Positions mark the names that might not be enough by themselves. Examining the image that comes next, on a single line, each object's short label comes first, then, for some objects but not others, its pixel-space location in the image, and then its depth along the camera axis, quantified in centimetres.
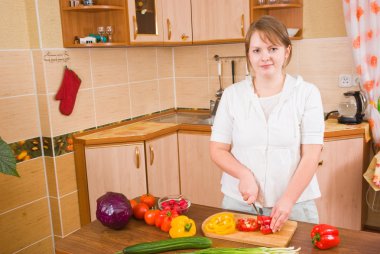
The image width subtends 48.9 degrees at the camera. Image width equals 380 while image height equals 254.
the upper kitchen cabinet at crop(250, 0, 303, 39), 295
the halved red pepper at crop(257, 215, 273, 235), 134
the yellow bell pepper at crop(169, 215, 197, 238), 137
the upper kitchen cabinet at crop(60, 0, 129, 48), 265
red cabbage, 142
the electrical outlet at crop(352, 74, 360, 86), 301
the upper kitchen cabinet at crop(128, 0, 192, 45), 280
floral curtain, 275
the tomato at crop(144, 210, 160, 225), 148
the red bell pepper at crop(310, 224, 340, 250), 124
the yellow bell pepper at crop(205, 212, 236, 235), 137
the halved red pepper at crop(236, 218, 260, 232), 137
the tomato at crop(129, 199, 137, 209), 156
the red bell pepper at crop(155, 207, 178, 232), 142
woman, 152
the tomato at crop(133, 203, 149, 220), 152
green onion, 117
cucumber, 125
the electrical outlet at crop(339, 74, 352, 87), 305
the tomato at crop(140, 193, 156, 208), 161
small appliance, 285
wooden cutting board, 129
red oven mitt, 266
